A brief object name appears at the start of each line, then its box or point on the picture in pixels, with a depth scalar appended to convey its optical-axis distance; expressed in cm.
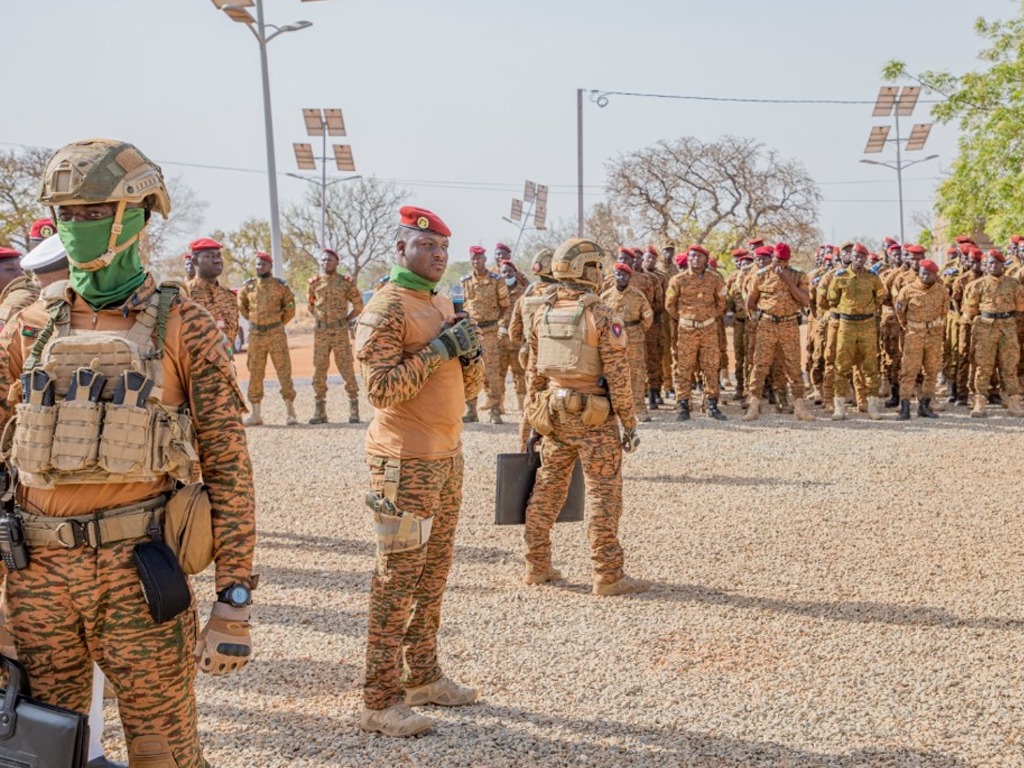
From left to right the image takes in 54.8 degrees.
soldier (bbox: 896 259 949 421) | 1230
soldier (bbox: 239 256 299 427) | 1267
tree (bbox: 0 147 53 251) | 3046
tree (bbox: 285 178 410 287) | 4331
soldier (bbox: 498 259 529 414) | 1295
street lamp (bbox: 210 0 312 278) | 1568
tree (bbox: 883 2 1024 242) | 1888
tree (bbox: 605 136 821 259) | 3375
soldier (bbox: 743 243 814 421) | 1224
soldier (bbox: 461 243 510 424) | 1287
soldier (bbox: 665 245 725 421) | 1253
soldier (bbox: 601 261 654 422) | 1217
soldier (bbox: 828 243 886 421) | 1214
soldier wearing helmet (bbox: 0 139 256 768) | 250
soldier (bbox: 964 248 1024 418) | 1242
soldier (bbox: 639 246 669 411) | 1400
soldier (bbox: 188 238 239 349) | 1020
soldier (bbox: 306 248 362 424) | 1308
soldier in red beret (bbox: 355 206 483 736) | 402
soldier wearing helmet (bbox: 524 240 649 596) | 585
